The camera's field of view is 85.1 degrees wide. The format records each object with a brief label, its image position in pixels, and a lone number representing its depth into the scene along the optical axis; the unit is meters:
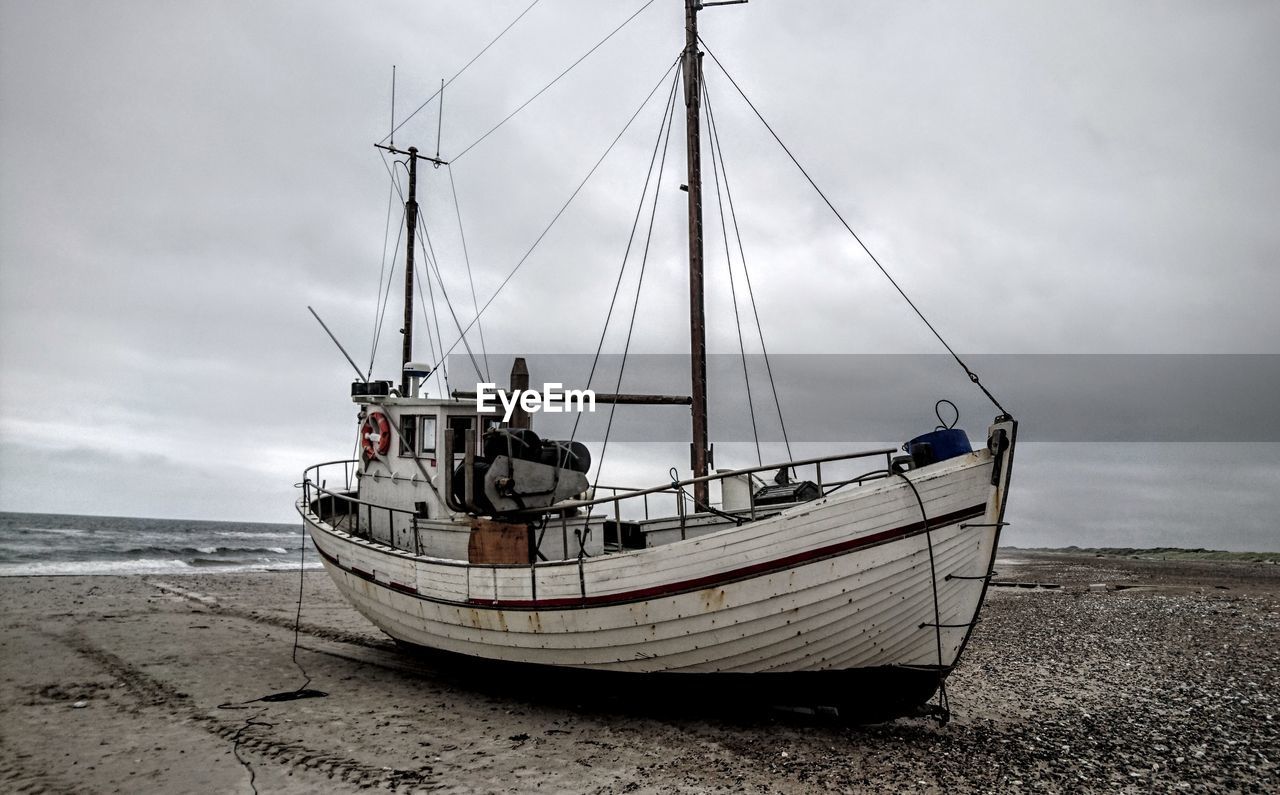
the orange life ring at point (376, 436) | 12.48
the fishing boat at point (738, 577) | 7.18
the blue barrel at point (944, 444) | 7.77
